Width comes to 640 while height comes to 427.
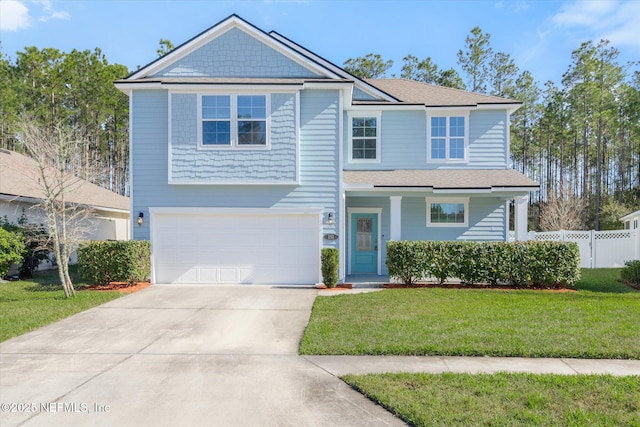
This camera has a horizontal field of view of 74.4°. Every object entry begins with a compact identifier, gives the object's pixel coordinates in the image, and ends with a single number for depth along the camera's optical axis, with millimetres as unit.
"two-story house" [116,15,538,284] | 12148
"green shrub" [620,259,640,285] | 11824
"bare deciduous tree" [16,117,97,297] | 10242
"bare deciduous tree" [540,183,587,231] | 25297
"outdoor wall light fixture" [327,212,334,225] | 12430
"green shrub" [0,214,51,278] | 14047
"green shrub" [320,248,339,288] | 11844
